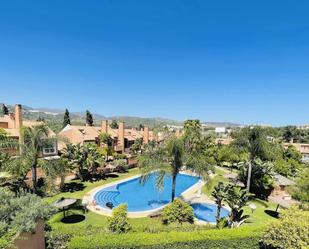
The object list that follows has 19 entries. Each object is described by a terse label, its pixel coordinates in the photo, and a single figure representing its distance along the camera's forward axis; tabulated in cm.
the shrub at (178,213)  1695
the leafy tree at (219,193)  1669
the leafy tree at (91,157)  2966
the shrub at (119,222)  1448
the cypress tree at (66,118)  6768
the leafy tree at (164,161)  1986
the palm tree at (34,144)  2029
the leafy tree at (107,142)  4158
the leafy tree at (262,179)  2687
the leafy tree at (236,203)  1583
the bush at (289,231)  1073
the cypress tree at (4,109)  6738
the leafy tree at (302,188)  1838
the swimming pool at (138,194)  2501
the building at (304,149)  6053
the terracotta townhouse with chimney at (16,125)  3025
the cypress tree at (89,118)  7238
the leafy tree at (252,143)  2488
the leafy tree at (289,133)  8598
